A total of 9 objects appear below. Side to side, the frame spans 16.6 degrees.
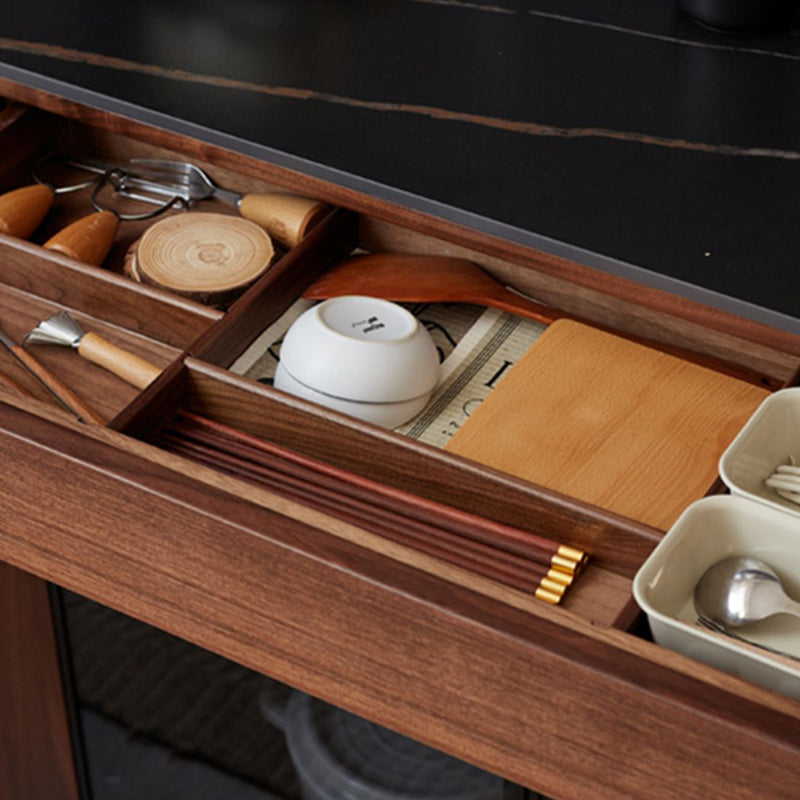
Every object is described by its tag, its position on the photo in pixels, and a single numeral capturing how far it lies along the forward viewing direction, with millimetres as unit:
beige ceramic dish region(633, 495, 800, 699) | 1449
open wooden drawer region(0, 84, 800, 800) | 1433
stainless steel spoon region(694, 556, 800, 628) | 1485
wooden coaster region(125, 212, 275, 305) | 1708
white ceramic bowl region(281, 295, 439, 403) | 1617
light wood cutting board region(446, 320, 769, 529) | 1569
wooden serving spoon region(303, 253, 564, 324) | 1696
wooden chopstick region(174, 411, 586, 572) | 1541
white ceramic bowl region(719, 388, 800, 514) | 1500
